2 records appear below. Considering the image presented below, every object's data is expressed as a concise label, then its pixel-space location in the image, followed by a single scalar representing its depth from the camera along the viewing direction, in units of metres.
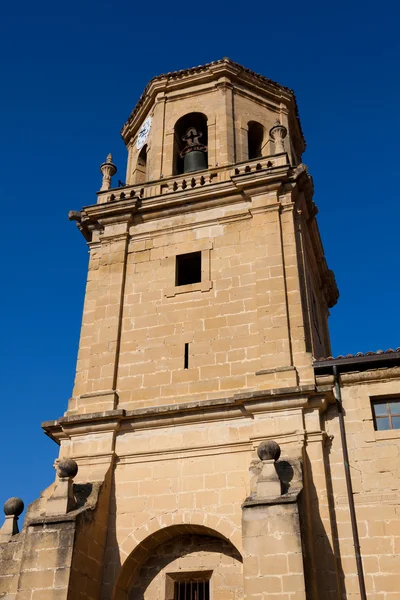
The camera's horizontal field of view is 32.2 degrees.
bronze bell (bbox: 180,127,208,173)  18.19
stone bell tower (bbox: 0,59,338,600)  11.61
